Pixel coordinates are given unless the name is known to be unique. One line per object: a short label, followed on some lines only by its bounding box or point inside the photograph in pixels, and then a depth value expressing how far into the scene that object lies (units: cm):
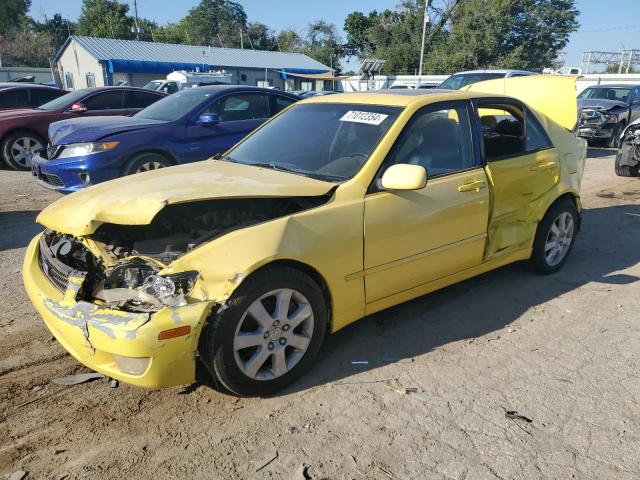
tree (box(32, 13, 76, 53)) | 7862
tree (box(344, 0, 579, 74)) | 4278
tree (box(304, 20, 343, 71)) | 7050
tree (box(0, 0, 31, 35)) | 7538
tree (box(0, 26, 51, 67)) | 5938
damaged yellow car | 263
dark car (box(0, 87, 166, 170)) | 986
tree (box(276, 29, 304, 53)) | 7938
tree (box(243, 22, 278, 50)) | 8375
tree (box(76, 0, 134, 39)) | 6750
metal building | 3956
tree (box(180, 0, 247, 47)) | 8275
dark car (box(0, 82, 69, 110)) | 1148
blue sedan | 661
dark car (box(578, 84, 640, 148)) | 1405
